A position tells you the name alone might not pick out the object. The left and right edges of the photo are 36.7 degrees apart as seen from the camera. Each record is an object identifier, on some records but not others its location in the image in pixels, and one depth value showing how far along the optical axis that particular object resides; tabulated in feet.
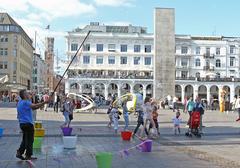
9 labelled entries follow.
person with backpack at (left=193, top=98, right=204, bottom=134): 52.40
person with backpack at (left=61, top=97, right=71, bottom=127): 58.44
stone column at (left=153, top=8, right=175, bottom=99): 143.63
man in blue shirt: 30.99
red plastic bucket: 46.10
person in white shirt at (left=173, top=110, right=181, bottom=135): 54.75
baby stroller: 51.32
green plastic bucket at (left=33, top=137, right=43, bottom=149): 37.45
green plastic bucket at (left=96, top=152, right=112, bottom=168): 25.33
